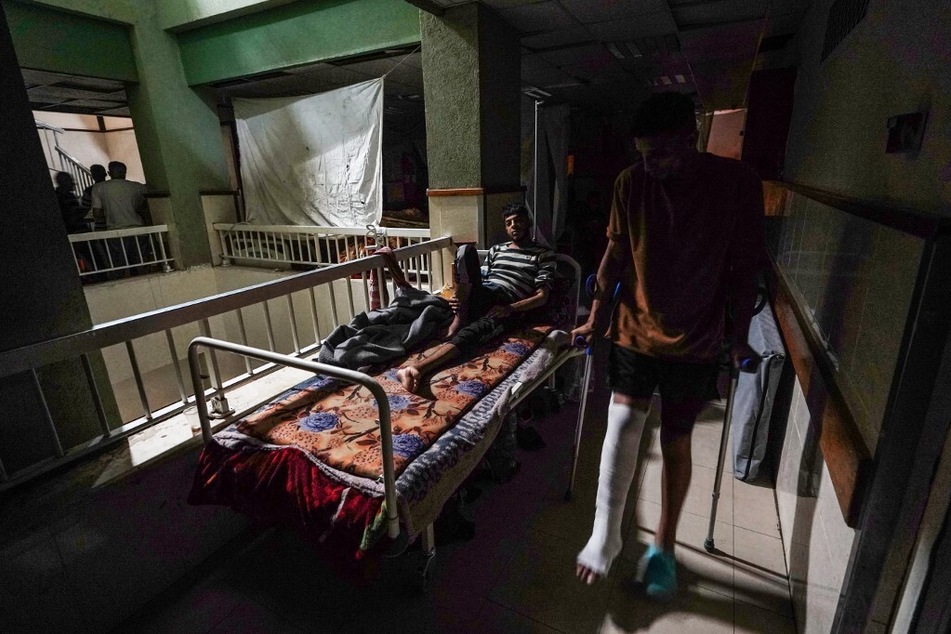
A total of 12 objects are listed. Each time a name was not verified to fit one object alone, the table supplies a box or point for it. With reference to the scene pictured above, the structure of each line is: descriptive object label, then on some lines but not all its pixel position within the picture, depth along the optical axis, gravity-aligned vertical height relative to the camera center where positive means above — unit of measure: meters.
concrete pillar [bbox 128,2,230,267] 4.75 +0.51
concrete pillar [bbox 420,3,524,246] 3.18 +0.40
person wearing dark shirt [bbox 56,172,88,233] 5.00 -0.21
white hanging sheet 3.87 +0.19
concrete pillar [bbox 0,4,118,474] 1.45 -0.28
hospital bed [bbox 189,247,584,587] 1.33 -0.88
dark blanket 2.13 -0.74
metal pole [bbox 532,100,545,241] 5.90 -0.29
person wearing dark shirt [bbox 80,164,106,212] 5.22 +0.14
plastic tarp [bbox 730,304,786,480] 2.00 -1.04
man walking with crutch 1.32 -0.38
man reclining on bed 2.33 -0.61
